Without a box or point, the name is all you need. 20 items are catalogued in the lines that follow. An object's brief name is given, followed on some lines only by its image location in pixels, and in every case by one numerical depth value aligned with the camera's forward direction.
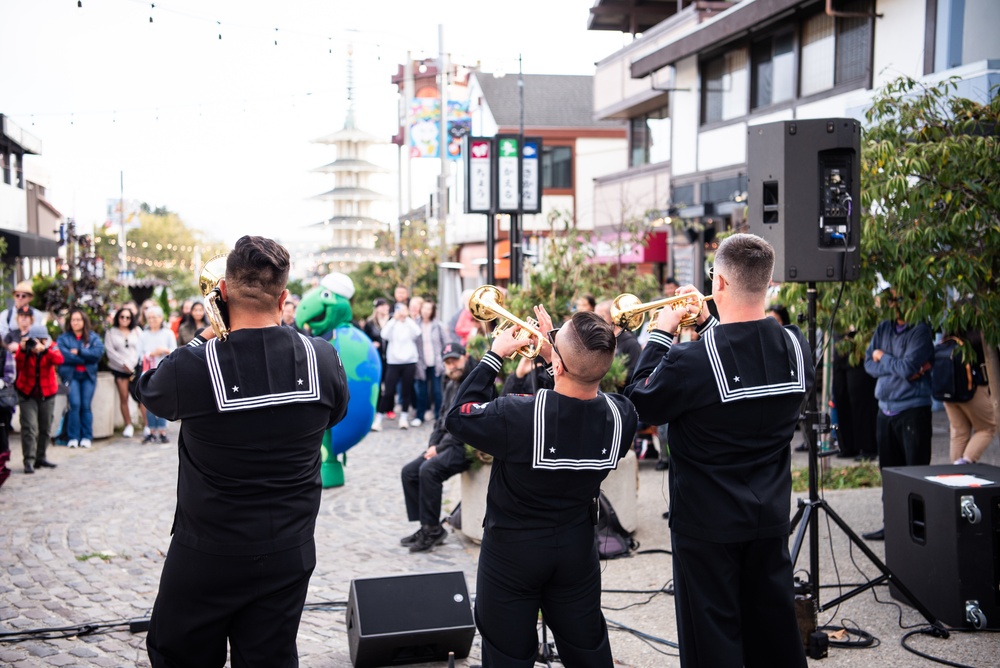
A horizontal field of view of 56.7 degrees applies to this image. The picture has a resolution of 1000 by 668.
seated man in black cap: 7.23
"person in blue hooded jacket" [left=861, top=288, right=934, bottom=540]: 7.01
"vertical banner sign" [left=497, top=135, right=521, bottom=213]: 13.54
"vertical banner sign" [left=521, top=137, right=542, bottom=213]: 13.65
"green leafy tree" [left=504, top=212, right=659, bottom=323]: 9.66
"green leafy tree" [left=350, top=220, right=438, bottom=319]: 29.83
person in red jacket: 10.38
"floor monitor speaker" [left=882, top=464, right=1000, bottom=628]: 5.15
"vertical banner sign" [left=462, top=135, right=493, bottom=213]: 13.50
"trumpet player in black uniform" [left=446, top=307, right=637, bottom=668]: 3.58
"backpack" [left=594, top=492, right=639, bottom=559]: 6.92
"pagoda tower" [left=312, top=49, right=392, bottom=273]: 85.69
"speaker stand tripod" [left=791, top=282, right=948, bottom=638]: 5.03
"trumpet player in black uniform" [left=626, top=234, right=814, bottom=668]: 3.72
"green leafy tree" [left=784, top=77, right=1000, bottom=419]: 6.18
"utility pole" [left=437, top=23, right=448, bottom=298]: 28.97
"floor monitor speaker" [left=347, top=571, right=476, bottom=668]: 4.75
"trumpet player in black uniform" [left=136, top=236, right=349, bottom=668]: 3.20
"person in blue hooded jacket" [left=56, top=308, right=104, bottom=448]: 11.72
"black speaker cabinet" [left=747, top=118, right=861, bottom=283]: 5.47
